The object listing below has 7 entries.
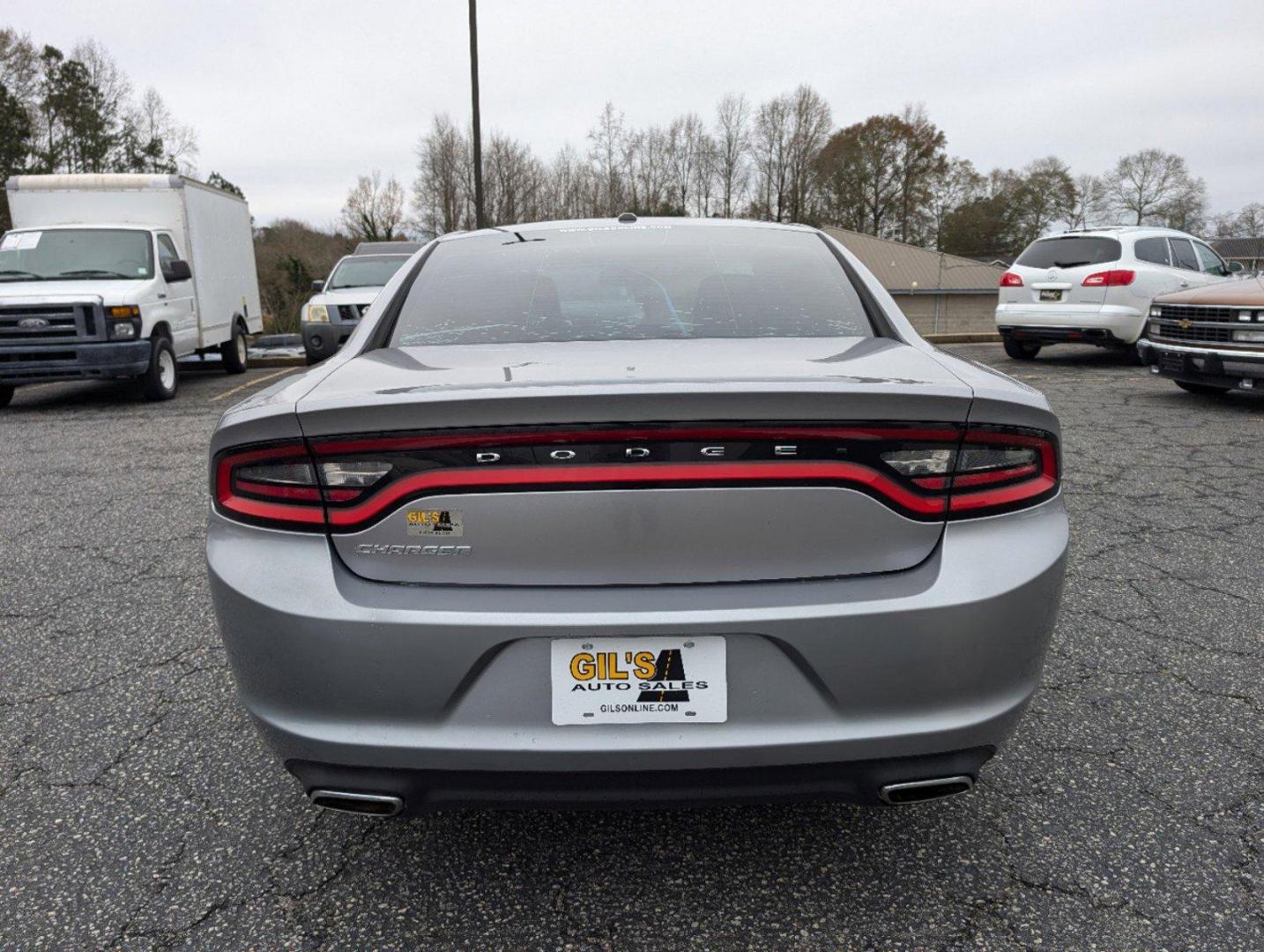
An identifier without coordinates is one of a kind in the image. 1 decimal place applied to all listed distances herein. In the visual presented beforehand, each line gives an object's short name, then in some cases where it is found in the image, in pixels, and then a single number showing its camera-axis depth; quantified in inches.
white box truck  361.4
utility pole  711.7
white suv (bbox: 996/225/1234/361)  427.2
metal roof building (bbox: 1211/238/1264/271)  3225.9
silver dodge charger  63.2
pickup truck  296.5
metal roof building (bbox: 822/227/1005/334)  2020.2
